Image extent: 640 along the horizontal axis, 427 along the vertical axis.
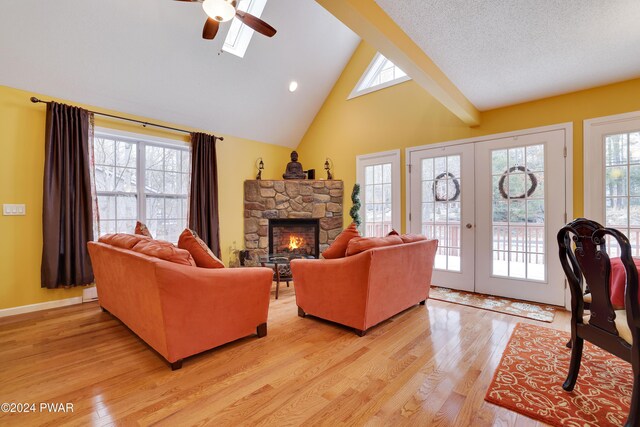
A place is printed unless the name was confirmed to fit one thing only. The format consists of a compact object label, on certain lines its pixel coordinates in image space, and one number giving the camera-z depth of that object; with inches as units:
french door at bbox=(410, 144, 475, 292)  163.8
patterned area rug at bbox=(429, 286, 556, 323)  127.9
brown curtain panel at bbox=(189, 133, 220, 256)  182.5
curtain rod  129.4
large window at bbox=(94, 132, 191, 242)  156.6
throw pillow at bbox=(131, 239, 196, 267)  85.4
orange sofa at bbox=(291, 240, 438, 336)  103.0
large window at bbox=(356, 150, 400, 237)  191.3
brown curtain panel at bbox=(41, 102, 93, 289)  132.9
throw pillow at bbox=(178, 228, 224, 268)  94.6
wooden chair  56.9
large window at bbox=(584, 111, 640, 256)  121.7
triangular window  195.8
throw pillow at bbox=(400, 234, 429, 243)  126.4
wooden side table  157.1
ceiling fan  95.6
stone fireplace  212.1
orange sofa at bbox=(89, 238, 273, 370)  80.5
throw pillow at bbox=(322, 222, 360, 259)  112.9
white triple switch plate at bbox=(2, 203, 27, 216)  126.8
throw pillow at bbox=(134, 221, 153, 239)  129.2
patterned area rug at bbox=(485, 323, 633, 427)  64.1
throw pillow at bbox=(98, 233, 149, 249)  101.3
